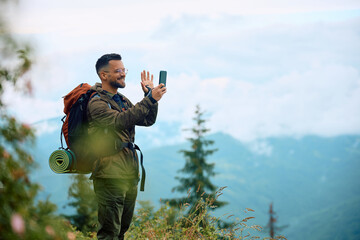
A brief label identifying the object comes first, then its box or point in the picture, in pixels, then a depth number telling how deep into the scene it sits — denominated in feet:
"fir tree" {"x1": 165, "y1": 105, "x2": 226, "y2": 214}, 101.91
